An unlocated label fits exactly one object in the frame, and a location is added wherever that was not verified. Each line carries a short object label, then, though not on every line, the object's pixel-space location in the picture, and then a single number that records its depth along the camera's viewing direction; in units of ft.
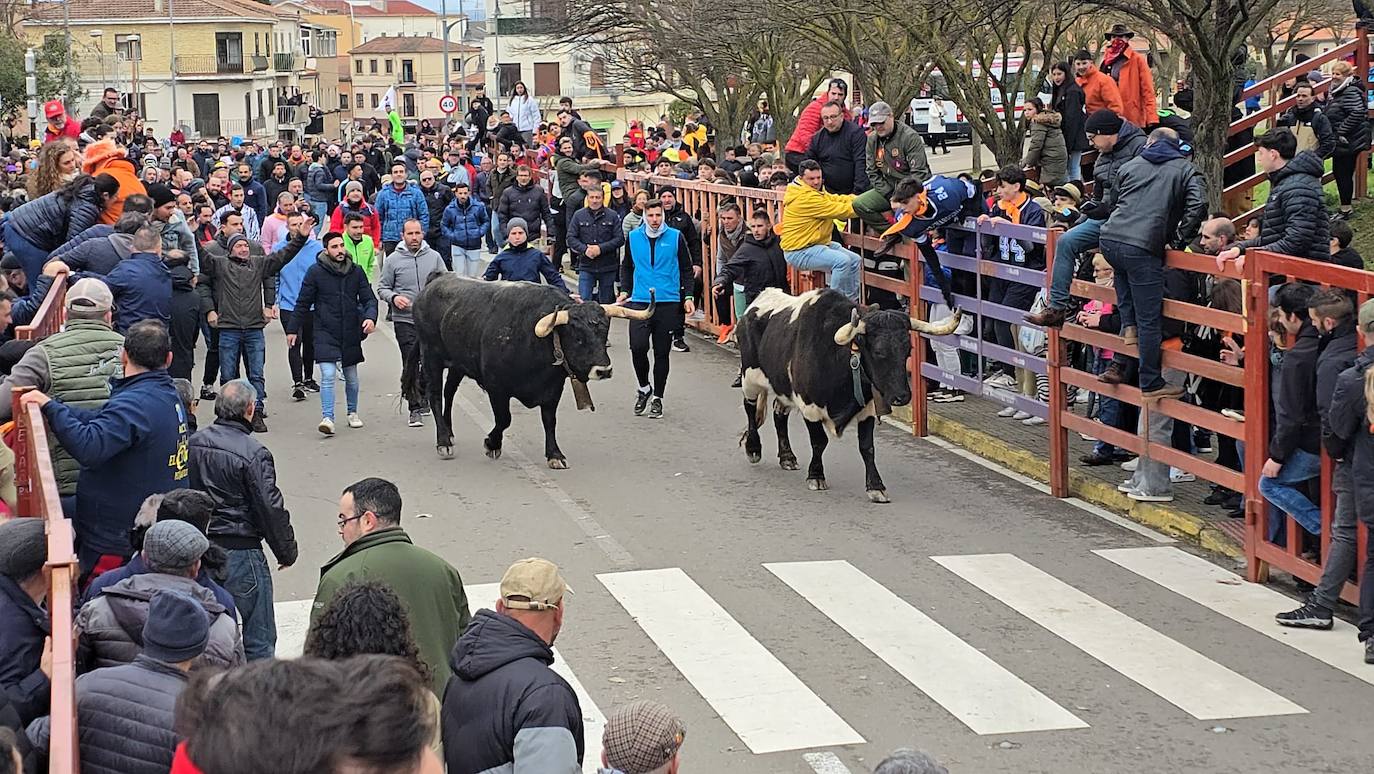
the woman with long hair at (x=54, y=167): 48.37
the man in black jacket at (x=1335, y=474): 32.81
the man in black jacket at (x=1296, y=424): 34.30
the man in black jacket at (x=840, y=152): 57.72
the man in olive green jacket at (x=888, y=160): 55.01
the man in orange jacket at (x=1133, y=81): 63.67
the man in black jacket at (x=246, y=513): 28.94
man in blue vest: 56.39
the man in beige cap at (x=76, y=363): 30.35
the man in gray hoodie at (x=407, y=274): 56.03
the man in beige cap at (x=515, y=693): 18.19
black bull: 49.16
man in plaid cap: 17.71
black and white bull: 44.45
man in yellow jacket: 55.98
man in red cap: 68.49
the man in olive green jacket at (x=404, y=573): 23.17
